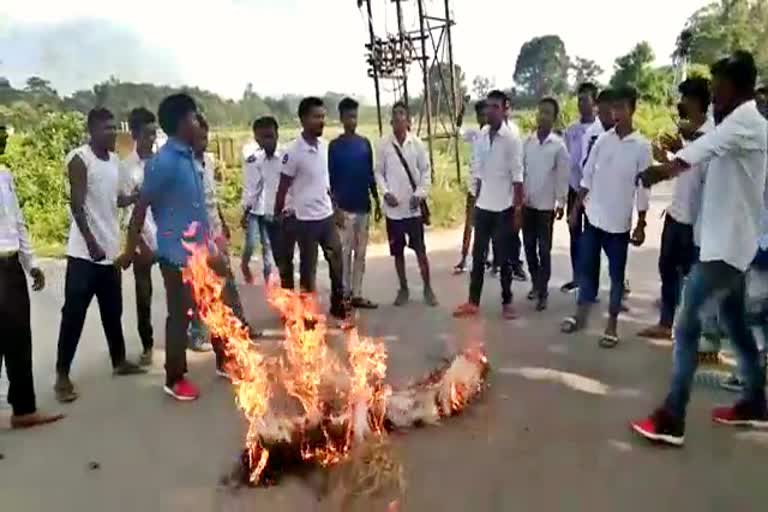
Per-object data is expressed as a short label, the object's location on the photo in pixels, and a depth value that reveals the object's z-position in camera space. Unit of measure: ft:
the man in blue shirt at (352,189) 23.76
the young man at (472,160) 23.84
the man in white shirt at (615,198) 19.34
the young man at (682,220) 18.25
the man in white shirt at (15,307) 15.15
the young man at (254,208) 25.69
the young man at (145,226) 19.04
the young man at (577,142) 25.14
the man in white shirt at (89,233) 16.92
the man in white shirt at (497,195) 22.63
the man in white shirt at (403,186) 24.52
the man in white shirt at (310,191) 21.90
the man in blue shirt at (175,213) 16.46
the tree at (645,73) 101.50
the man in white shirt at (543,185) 23.43
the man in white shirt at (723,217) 12.80
